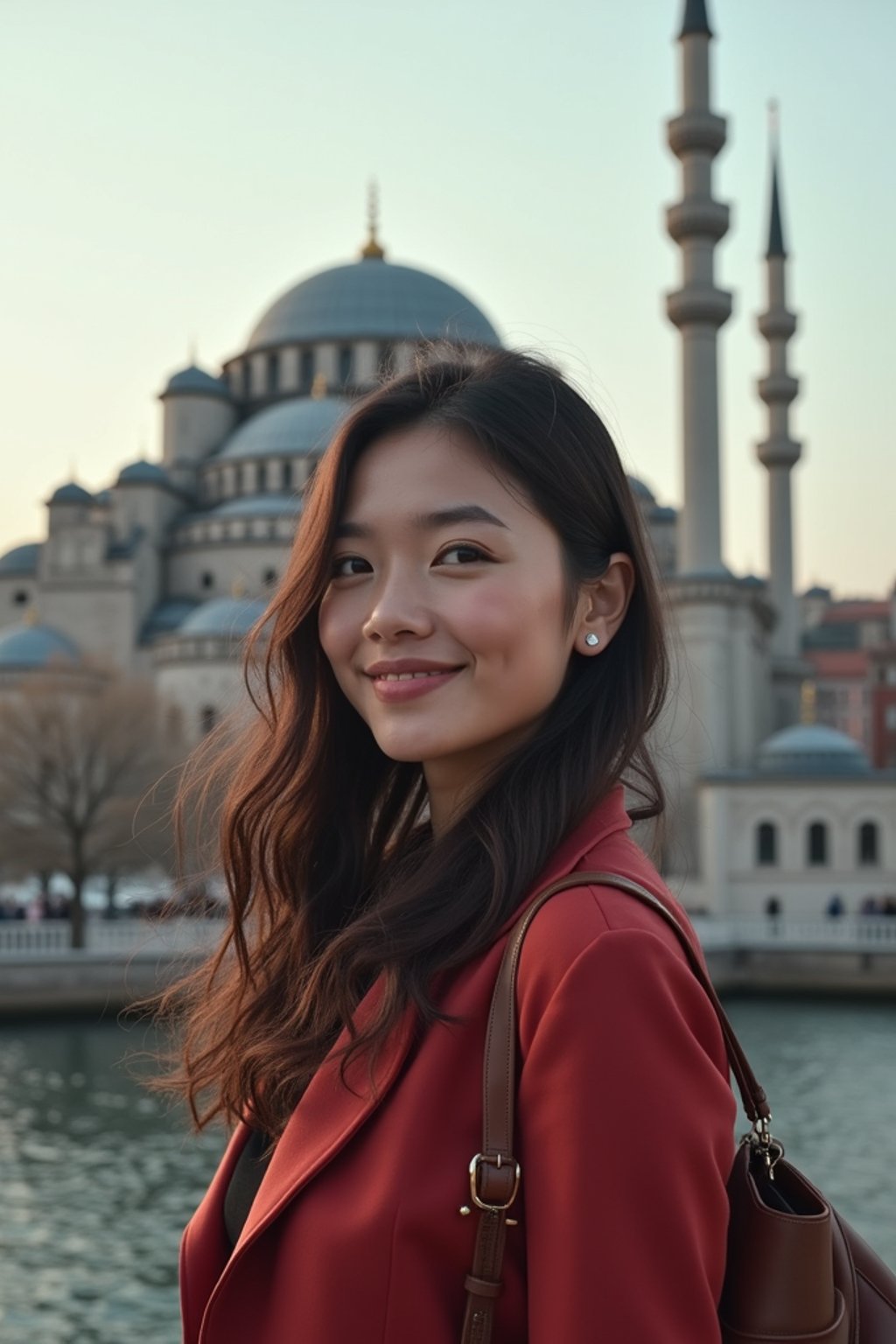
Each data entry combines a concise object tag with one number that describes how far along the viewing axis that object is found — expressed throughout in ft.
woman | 4.18
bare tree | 77.30
